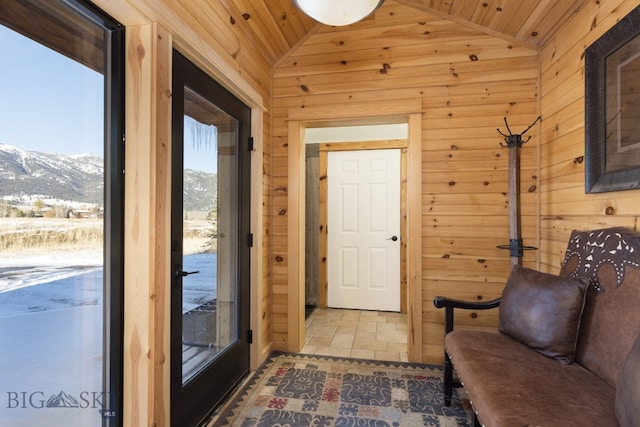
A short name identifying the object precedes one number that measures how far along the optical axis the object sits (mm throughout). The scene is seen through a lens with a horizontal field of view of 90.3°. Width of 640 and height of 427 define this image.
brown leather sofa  1067
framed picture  1473
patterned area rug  1810
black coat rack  2154
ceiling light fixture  1476
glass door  1611
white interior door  3873
